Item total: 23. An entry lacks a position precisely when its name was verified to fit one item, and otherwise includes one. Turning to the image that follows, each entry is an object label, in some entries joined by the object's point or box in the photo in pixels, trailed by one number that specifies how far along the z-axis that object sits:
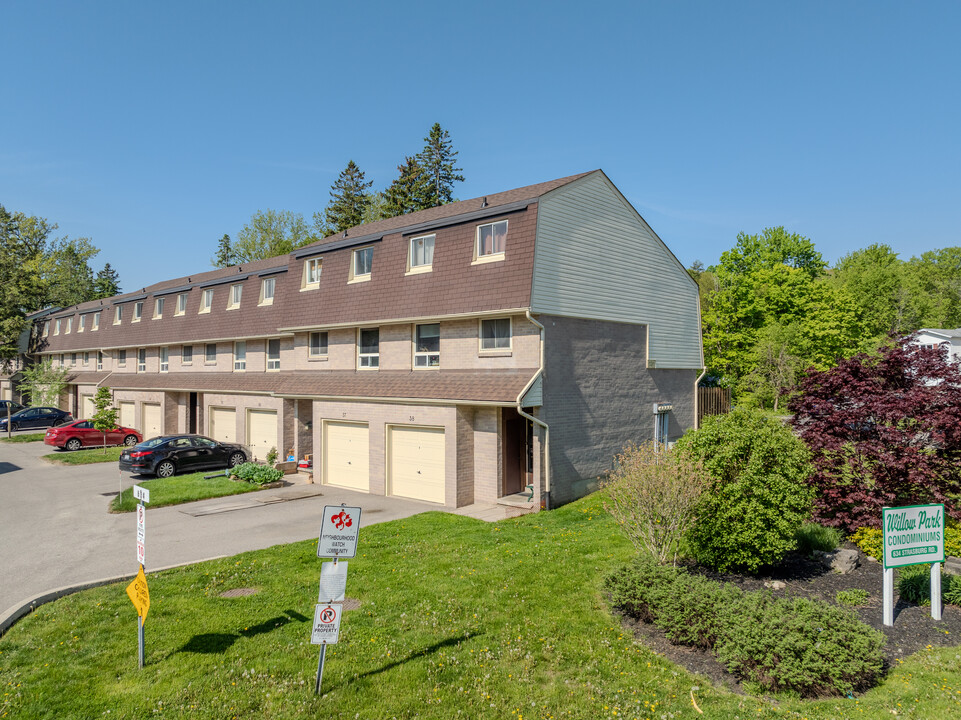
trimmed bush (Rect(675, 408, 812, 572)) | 9.59
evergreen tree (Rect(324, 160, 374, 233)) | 59.28
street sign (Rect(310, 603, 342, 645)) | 6.78
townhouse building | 17.11
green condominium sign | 8.56
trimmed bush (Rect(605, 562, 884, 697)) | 6.71
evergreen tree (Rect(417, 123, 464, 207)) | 54.62
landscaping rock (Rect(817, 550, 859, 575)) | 10.44
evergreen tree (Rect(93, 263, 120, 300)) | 89.70
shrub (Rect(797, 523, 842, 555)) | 11.15
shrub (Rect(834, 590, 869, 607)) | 9.20
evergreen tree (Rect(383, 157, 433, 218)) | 53.69
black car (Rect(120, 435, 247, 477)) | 22.05
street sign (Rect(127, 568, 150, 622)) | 7.61
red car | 29.77
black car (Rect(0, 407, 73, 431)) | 38.73
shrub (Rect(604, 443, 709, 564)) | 9.85
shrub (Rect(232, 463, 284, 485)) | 20.91
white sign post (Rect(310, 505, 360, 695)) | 6.81
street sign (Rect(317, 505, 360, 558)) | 7.04
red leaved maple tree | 10.91
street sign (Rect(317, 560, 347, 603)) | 6.92
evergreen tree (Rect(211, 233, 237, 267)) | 74.91
